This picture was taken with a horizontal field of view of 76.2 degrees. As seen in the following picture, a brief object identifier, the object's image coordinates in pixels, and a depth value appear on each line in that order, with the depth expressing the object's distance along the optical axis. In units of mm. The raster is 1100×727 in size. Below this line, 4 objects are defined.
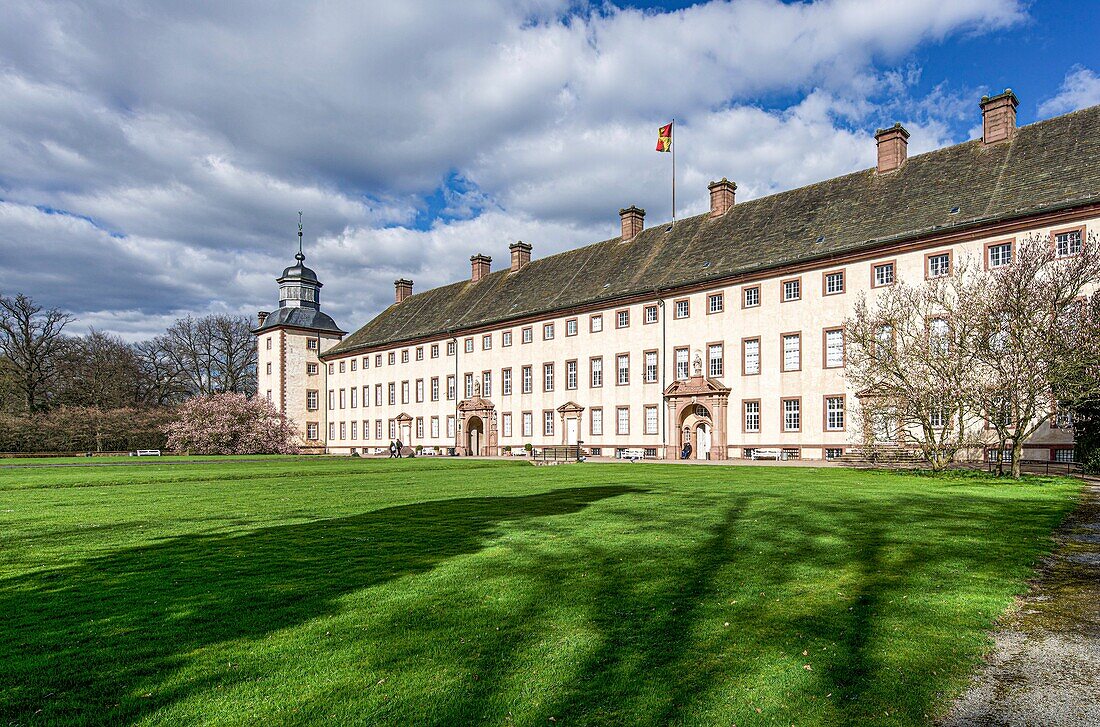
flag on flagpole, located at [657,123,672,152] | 44781
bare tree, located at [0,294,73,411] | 58875
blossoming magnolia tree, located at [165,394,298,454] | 57250
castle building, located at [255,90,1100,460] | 29422
